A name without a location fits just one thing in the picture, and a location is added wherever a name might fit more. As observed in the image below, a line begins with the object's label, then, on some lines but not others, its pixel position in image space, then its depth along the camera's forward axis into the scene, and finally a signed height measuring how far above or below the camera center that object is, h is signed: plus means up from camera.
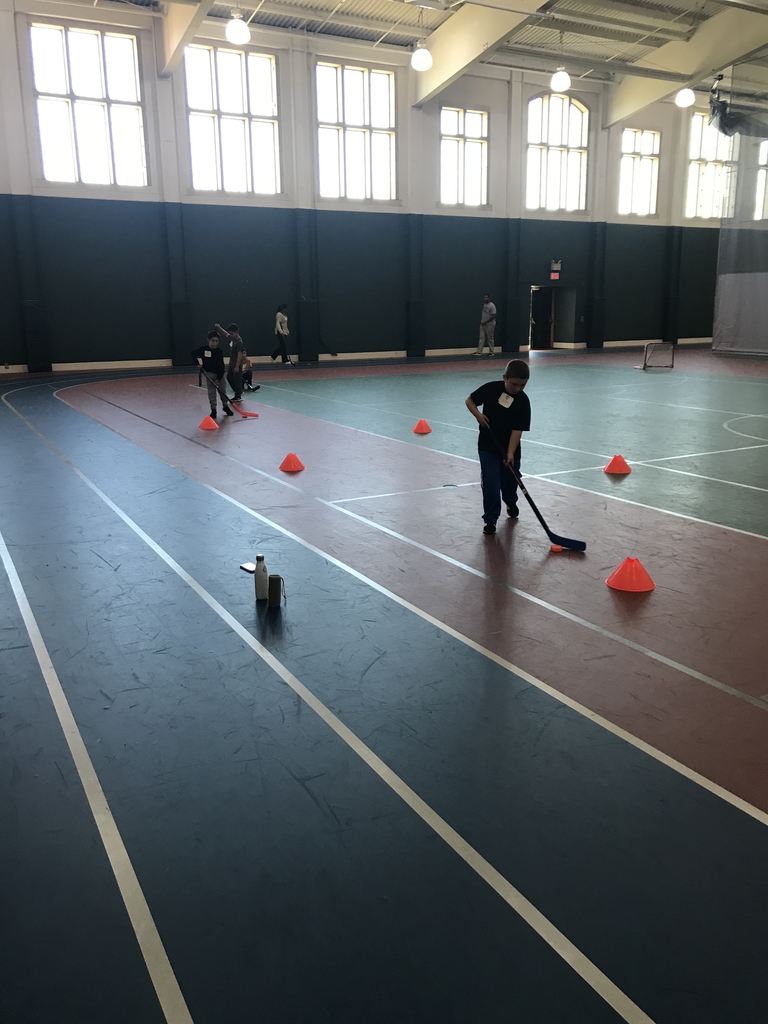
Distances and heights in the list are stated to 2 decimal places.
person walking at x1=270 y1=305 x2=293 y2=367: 25.91 -0.83
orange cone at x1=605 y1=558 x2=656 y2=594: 5.95 -1.99
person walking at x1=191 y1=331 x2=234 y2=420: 13.88 -0.91
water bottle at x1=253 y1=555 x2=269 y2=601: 5.78 -1.92
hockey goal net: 24.77 -1.89
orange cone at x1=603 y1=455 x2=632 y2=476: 10.02 -1.99
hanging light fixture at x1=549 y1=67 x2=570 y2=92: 21.14 +5.70
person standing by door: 28.44 -0.73
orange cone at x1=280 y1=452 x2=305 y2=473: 10.13 -1.94
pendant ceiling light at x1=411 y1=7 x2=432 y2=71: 19.77 +5.85
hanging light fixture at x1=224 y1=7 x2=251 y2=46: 17.59 +5.89
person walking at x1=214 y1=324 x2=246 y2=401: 16.47 -1.19
